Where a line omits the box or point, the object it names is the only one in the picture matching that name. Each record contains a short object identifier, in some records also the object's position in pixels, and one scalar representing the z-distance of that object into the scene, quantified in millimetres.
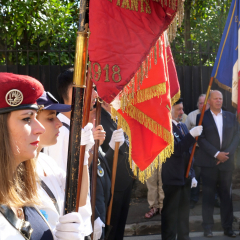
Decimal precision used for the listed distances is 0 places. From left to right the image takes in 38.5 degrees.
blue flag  4281
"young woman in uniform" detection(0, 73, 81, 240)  1301
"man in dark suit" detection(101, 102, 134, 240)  3598
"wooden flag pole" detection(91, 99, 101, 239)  2645
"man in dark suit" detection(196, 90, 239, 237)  5207
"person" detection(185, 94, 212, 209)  6402
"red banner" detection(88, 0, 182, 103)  1873
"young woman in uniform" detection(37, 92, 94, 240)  1827
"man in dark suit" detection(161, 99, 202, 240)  4488
